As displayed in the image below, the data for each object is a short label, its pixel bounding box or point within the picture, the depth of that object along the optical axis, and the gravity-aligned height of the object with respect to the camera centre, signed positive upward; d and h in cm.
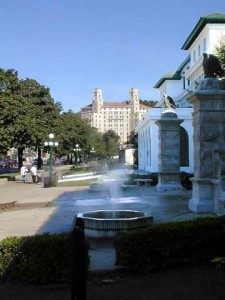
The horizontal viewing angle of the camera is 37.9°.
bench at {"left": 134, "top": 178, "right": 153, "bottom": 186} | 1815 -145
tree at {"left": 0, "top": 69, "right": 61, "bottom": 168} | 2745 +464
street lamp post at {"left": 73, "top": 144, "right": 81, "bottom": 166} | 5028 +109
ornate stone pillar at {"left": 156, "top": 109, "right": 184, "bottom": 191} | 1587 +20
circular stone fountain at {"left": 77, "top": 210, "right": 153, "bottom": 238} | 695 -150
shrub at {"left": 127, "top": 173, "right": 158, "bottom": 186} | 1862 -130
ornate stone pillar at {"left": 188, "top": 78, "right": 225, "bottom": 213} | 922 +47
